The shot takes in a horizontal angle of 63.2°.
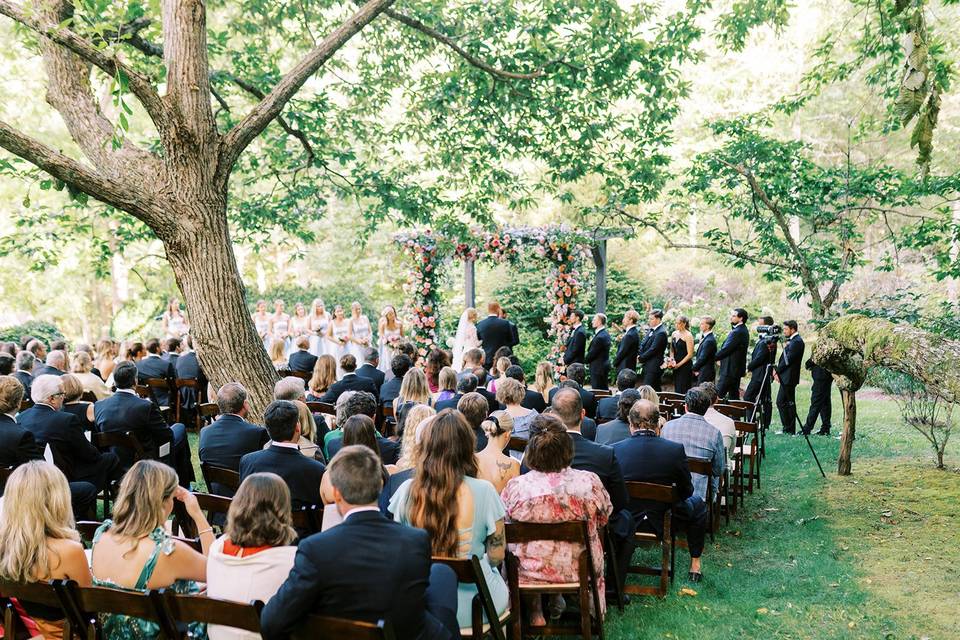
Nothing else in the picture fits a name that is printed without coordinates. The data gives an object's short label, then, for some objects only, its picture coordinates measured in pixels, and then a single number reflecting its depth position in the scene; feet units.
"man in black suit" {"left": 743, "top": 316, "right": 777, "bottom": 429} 36.38
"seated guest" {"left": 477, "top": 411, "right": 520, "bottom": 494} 16.60
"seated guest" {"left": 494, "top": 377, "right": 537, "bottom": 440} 22.52
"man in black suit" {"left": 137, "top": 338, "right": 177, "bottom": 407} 35.58
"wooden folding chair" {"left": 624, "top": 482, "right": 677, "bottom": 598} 17.17
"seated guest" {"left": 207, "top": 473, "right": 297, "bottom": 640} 10.71
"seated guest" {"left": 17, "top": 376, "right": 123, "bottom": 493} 19.70
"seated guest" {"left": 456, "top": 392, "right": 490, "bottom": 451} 17.72
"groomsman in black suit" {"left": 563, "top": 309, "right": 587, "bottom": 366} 45.73
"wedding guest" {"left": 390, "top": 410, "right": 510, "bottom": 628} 12.87
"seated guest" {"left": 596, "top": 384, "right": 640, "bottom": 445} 21.45
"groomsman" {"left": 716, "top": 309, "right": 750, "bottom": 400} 40.29
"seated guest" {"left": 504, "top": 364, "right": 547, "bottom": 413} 25.49
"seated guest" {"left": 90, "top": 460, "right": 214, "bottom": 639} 11.47
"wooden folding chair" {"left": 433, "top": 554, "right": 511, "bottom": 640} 12.15
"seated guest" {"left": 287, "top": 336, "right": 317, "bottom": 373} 37.52
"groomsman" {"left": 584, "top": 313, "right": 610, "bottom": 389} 43.78
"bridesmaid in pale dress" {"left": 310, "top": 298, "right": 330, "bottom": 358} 51.44
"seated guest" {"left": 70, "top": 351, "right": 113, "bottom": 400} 28.73
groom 45.06
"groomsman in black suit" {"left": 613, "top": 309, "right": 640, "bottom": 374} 44.19
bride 47.66
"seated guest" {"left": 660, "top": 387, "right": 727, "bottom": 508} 21.21
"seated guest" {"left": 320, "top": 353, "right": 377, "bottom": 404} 27.57
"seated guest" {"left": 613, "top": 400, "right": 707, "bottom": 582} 18.20
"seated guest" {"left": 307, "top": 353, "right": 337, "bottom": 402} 28.07
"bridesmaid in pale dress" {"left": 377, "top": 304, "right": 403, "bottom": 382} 49.03
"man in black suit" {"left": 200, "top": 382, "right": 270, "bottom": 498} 18.72
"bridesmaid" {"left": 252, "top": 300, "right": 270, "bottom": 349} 54.80
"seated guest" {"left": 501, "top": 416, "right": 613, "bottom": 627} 15.06
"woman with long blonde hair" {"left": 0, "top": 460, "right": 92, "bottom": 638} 11.19
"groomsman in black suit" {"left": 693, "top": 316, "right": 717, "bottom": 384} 40.88
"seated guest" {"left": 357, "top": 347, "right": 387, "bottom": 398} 30.12
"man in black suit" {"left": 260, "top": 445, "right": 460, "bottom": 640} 9.48
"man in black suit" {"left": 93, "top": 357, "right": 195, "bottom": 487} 22.70
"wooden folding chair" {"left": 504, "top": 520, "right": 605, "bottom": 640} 14.34
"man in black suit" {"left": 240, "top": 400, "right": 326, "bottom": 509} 15.44
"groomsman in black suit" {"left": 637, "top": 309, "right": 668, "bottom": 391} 43.93
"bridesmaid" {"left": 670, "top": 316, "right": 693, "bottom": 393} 43.34
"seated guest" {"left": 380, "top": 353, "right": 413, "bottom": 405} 27.45
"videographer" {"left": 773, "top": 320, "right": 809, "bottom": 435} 38.34
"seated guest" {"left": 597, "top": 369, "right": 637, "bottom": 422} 26.91
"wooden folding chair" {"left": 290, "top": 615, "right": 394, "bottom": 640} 9.16
